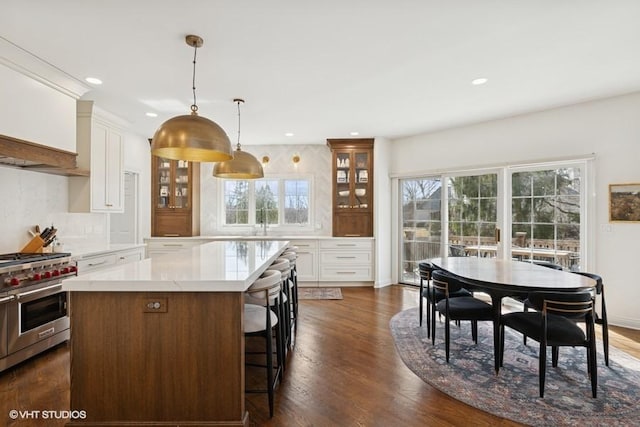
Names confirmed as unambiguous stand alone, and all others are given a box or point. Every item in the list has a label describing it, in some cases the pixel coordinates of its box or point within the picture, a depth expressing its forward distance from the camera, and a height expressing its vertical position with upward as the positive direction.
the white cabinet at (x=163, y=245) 5.44 -0.49
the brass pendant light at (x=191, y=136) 2.06 +0.54
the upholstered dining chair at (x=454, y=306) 2.75 -0.80
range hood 2.67 +0.55
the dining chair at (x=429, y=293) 3.14 -0.79
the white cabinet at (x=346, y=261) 5.50 -0.76
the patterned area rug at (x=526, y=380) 2.03 -1.24
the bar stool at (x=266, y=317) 2.03 -0.69
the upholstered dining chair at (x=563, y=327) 2.16 -0.80
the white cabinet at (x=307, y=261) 5.50 -0.76
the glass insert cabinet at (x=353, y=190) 5.68 +0.48
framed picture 3.51 +0.16
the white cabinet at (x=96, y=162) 3.83 +0.69
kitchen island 1.79 -0.79
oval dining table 2.39 -0.51
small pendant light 3.26 +0.51
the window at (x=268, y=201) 6.12 +0.30
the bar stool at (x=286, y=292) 2.61 -0.72
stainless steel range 2.54 -0.76
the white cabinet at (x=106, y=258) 3.46 -0.50
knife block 3.15 -0.30
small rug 4.86 -1.21
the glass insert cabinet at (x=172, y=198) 5.72 +0.34
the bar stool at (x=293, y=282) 3.40 -0.74
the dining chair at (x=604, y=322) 2.52 -0.84
